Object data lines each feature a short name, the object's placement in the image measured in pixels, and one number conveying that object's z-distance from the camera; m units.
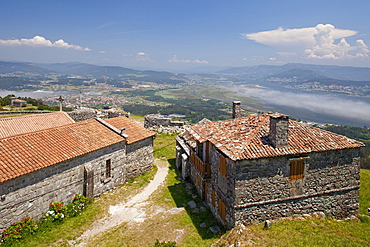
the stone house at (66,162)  12.09
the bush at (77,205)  14.53
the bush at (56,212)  13.54
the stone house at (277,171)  12.51
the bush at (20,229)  11.51
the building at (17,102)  52.04
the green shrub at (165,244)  10.57
